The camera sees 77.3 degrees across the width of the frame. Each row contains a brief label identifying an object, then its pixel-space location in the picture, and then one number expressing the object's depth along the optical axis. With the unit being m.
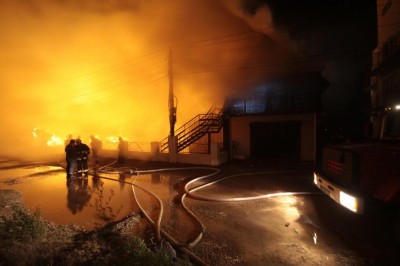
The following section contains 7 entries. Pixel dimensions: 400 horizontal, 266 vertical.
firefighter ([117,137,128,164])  15.49
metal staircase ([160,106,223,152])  15.75
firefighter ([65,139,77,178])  10.96
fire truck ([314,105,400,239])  4.15
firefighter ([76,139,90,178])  11.18
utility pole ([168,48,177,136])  15.30
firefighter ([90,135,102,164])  18.09
